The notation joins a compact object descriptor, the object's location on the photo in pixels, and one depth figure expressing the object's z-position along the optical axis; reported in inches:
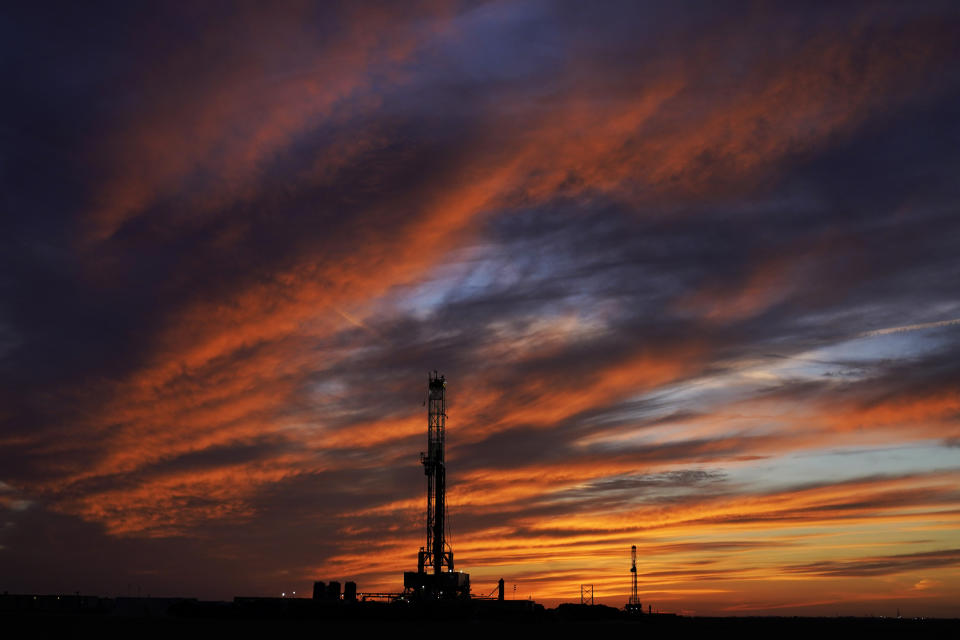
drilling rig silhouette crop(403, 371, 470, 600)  5019.7
